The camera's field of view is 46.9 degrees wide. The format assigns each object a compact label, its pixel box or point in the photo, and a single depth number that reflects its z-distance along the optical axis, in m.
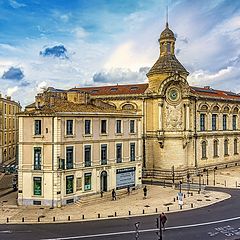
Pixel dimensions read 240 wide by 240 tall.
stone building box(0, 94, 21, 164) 58.16
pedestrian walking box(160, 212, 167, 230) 21.75
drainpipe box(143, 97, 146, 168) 46.95
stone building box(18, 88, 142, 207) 29.88
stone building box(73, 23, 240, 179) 46.06
